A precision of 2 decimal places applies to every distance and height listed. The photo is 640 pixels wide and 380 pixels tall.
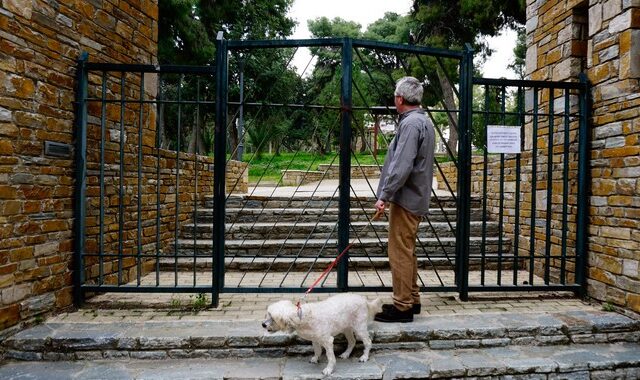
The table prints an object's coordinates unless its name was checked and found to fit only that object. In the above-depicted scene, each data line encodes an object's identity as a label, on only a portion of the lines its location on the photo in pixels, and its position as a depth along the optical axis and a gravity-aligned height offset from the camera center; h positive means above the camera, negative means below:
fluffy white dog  2.52 -0.86
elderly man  3.12 +0.00
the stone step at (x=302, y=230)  5.67 -0.58
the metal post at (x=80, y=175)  3.62 +0.08
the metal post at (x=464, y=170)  3.81 +0.22
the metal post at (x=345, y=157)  3.67 +0.30
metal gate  3.67 -0.22
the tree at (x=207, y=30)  10.57 +4.49
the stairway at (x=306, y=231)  5.32 -0.59
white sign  3.97 +0.55
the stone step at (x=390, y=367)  2.72 -1.24
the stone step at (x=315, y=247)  5.31 -0.77
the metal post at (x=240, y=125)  4.60 +1.12
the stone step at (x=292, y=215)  6.05 -0.39
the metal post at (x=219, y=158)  3.63 +0.26
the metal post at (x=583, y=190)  3.98 +0.06
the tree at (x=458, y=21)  11.81 +5.43
